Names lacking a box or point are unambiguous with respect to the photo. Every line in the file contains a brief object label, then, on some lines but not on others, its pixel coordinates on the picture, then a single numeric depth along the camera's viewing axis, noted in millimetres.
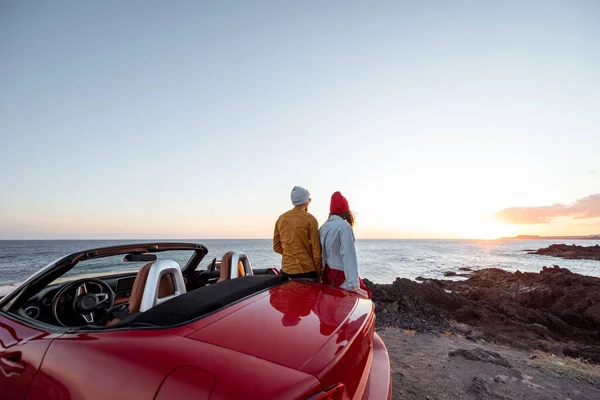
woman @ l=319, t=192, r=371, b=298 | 3646
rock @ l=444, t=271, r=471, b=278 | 23309
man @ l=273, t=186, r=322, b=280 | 3844
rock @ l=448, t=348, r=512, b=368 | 4078
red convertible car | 1074
